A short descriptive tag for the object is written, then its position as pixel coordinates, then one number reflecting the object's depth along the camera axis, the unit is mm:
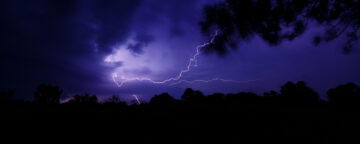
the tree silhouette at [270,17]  4113
